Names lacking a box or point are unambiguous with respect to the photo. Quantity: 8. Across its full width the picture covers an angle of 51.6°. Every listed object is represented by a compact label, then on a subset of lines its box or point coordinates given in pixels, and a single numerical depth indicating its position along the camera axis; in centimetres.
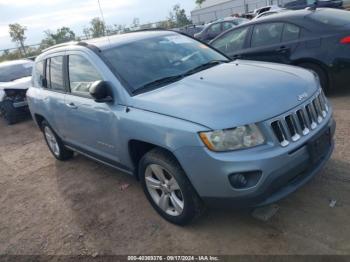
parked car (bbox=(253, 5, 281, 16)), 2145
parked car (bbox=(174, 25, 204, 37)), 2197
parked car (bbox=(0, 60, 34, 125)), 914
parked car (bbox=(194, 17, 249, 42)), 1547
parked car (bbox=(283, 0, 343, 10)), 1590
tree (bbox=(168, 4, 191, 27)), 3730
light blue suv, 277
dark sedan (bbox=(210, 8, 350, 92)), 583
